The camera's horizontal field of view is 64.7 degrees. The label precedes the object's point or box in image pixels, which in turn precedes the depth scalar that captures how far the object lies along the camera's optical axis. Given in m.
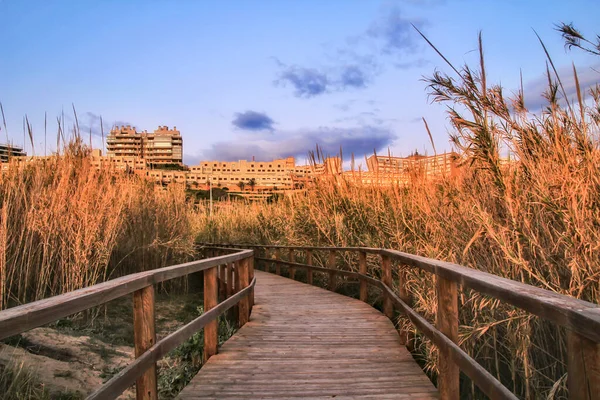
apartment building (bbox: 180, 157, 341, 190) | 84.19
